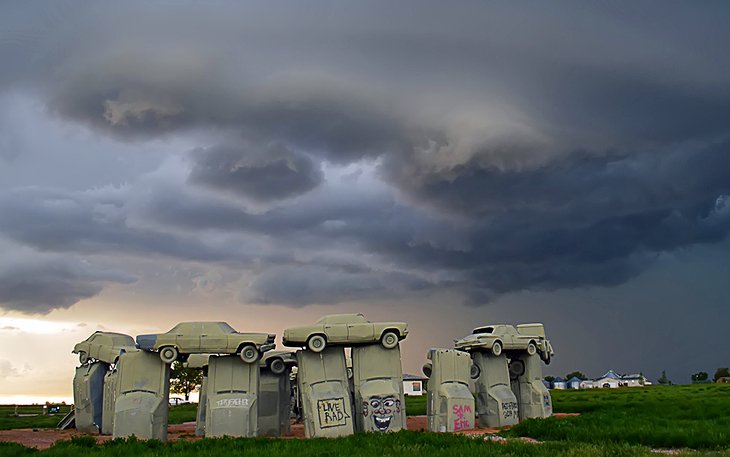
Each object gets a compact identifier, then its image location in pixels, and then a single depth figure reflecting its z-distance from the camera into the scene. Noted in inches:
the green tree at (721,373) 5649.6
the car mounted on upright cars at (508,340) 1429.6
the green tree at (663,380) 5752.0
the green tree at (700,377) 6146.7
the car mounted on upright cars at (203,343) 1197.7
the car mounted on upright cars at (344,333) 1186.6
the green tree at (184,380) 3436.8
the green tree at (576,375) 6284.5
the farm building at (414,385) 4118.1
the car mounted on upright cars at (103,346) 1565.0
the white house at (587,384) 5490.7
